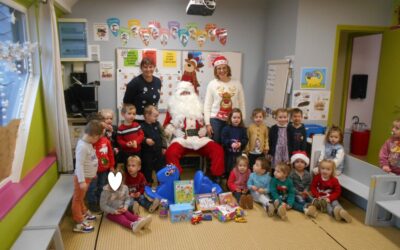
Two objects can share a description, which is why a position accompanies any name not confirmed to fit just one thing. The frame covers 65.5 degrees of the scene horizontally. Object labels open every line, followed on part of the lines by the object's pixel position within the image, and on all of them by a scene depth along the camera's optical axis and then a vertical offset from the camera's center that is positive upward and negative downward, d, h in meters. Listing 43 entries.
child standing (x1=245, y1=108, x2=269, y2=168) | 3.42 -0.59
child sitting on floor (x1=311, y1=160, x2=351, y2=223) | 2.98 -1.00
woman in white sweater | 3.61 -0.17
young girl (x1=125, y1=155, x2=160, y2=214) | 2.91 -1.01
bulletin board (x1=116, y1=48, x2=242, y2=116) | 4.21 +0.21
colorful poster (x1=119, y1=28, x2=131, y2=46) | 4.16 +0.60
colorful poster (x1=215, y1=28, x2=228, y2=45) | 4.42 +0.69
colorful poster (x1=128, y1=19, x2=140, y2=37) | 4.17 +0.73
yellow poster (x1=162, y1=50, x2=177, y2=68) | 4.29 +0.32
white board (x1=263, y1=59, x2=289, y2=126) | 3.99 -0.02
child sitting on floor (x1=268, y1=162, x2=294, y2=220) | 3.03 -0.99
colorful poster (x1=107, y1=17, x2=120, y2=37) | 4.12 +0.74
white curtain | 2.98 -0.02
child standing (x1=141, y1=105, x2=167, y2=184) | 3.23 -0.64
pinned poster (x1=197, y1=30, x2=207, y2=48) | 4.36 +0.63
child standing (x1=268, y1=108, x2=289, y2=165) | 3.41 -0.62
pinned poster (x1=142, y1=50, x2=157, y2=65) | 4.23 +0.37
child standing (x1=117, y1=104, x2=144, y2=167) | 3.07 -0.53
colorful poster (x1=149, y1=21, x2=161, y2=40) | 4.22 +0.71
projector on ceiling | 3.31 +0.81
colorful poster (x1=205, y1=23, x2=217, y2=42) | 4.37 +0.75
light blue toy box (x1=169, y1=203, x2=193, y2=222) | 2.74 -1.15
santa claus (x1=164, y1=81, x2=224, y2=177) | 3.44 -0.56
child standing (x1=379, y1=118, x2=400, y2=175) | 2.96 -0.63
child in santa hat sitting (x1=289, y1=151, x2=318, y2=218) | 3.08 -0.94
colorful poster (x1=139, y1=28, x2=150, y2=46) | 4.21 +0.62
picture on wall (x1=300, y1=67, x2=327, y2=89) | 3.90 +0.11
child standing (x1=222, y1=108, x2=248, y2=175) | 3.38 -0.58
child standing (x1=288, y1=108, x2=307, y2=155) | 3.41 -0.53
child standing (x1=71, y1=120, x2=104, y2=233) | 2.49 -0.73
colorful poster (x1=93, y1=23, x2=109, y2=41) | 4.09 +0.63
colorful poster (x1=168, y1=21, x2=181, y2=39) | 4.27 +0.74
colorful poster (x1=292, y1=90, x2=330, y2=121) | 3.93 -0.21
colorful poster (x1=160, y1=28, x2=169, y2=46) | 4.26 +0.62
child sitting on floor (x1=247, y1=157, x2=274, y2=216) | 3.07 -0.96
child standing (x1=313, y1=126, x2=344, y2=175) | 3.37 -0.67
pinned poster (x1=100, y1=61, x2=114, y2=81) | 4.19 +0.13
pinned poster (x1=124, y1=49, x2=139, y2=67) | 4.20 +0.30
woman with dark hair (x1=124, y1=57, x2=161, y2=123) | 3.31 -0.12
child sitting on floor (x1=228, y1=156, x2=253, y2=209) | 3.17 -0.97
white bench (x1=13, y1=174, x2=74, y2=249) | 1.99 -1.02
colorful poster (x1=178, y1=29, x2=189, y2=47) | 4.31 +0.63
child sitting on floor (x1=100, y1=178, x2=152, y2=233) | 2.60 -1.09
